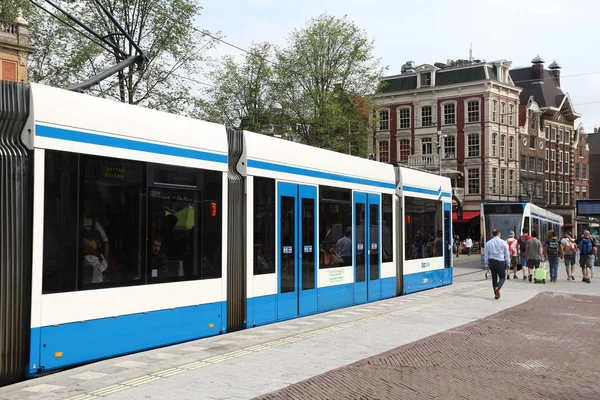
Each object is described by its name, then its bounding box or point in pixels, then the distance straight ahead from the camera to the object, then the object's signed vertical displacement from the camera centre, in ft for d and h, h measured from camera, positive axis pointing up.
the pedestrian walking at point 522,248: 87.30 -1.80
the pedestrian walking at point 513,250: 84.02 -1.96
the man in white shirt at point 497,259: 55.67 -1.97
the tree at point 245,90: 140.67 +27.83
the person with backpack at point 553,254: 80.59 -2.33
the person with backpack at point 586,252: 80.08 -2.14
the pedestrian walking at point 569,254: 85.51 -2.53
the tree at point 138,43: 98.02 +26.40
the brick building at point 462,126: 215.72 +32.49
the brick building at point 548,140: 244.01 +33.03
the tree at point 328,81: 141.18 +30.02
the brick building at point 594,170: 336.49 +28.85
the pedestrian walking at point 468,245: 179.50 -2.87
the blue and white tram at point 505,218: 108.58 +2.24
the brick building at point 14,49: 120.26 +30.80
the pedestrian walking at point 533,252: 80.18 -2.10
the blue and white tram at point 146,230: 23.89 +0.23
